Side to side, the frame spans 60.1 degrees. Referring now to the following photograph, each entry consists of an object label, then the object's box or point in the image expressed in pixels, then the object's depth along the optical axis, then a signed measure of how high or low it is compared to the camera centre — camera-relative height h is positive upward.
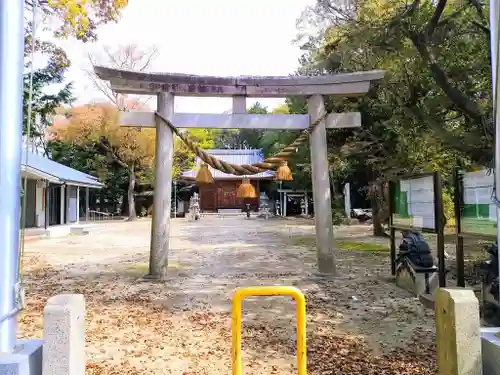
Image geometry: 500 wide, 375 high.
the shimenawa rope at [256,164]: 7.82 +0.77
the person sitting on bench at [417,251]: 6.51 -0.82
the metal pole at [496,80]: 2.54 +0.70
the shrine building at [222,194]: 36.44 +0.55
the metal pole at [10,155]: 2.41 +0.28
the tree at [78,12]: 7.24 +3.75
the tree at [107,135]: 28.23 +4.50
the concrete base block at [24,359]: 2.20 -0.81
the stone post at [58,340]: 2.33 -0.74
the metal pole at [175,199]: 36.16 +0.18
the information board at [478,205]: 5.32 -0.10
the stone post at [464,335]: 2.42 -0.78
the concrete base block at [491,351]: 2.38 -0.86
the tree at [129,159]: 28.84 +3.35
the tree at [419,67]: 7.26 +2.63
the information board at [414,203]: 6.59 -0.09
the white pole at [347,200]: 24.94 -0.07
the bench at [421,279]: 6.35 -1.20
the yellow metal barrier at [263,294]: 2.73 -0.75
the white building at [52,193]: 19.53 +0.51
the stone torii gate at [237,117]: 7.68 +1.54
